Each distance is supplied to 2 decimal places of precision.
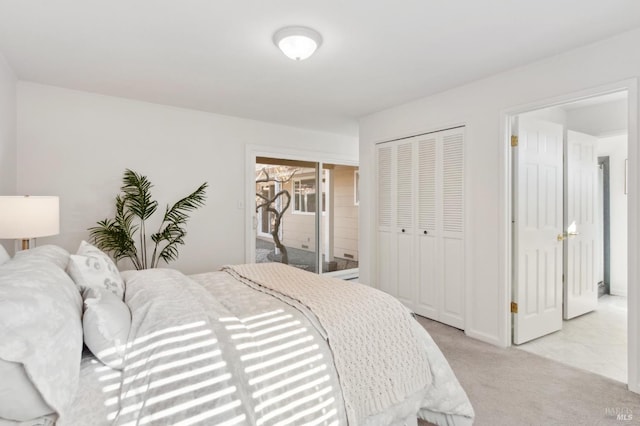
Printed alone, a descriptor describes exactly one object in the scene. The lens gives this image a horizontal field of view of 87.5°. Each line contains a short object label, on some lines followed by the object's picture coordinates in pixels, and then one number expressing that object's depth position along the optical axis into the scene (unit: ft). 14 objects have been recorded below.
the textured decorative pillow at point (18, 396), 3.07
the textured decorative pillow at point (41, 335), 3.13
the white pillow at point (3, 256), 4.99
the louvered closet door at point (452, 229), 10.78
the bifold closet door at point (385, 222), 13.12
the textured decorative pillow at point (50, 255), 5.17
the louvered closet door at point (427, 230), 11.55
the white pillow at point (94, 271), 5.28
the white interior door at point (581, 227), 11.64
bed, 3.38
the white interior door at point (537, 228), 9.86
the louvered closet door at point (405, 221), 12.37
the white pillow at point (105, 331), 4.05
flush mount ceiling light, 7.11
